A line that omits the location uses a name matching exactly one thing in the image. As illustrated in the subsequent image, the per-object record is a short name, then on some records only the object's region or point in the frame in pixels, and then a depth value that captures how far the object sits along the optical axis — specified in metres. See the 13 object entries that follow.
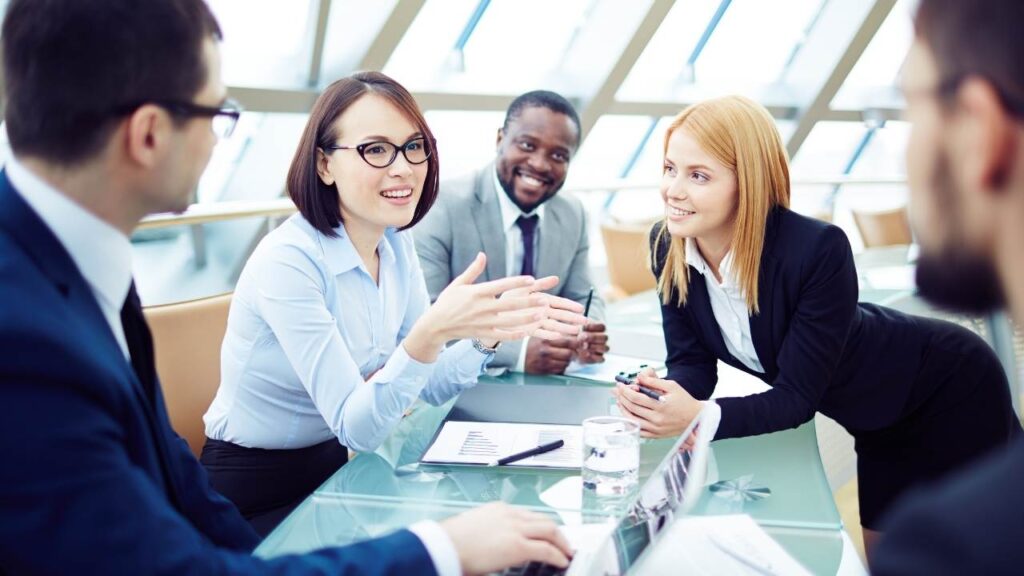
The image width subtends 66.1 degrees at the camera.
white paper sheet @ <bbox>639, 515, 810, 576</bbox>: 1.08
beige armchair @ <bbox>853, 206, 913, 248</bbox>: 5.38
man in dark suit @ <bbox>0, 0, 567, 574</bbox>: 0.77
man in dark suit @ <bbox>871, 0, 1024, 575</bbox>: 0.55
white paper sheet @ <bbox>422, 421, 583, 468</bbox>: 1.44
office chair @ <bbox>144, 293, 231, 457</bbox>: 1.74
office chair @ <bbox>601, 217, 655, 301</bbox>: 4.24
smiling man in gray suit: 2.65
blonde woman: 1.69
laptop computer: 0.96
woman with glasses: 1.53
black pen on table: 1.42
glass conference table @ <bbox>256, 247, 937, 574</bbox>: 1.22
